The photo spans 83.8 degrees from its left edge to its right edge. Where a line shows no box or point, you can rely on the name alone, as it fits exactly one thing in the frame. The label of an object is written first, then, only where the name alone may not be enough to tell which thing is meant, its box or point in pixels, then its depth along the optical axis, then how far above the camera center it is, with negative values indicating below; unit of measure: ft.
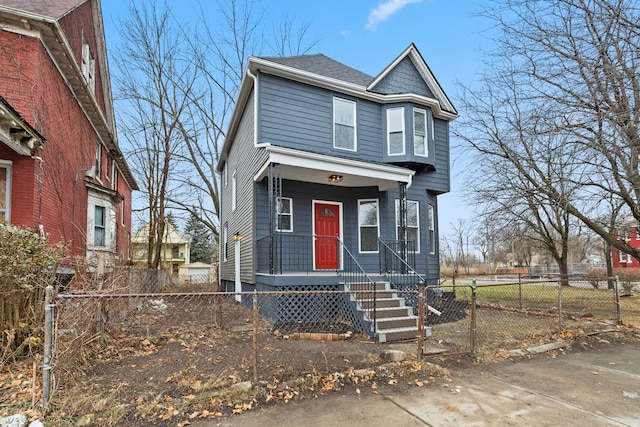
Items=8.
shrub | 15.60 -1.85
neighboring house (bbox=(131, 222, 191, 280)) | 139.50 -2.06
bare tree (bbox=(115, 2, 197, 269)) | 59.93 +28.12
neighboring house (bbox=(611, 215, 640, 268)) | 130.41 -6.86
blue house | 28.71 +6.20
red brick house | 25.27 +10.17
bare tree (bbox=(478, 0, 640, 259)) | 19.30 +9.30
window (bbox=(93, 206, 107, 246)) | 40.24 +2.23
